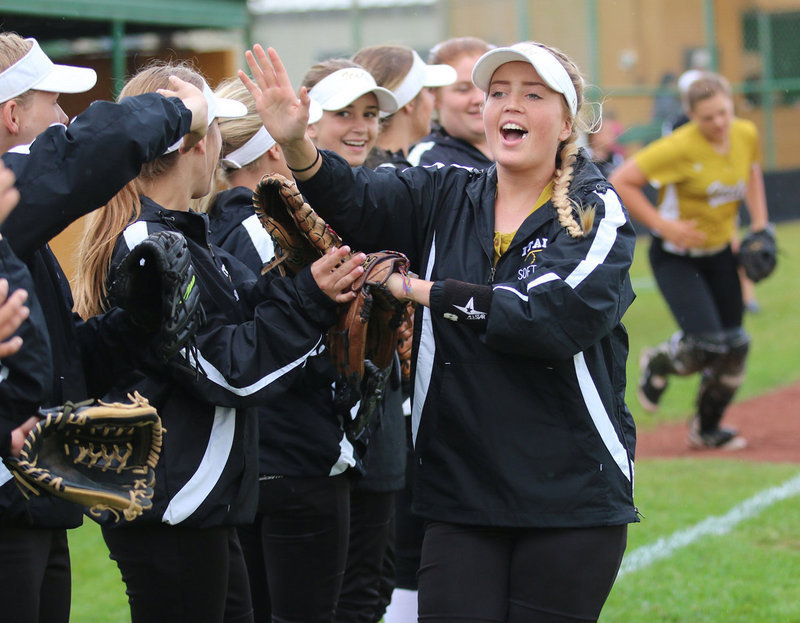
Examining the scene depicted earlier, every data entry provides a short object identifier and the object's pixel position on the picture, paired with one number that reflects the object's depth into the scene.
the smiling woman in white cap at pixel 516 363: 5.66
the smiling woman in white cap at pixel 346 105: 8.46
